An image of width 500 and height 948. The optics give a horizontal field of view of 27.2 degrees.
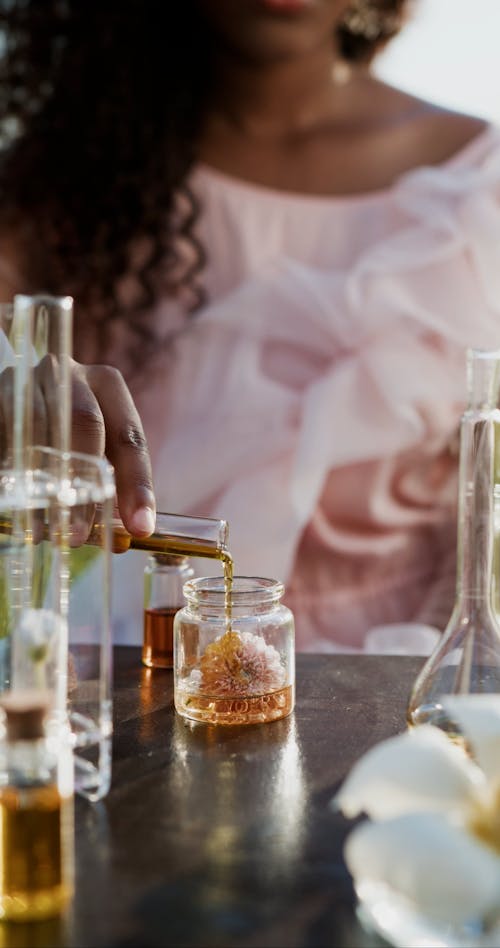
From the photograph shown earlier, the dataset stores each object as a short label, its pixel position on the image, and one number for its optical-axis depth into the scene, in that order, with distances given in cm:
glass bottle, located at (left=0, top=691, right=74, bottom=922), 46
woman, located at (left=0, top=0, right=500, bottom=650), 152
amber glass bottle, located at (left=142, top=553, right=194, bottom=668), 89
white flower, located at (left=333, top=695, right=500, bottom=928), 39
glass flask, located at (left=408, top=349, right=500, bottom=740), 62
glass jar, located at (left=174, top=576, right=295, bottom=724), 73
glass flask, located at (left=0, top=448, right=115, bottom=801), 52
